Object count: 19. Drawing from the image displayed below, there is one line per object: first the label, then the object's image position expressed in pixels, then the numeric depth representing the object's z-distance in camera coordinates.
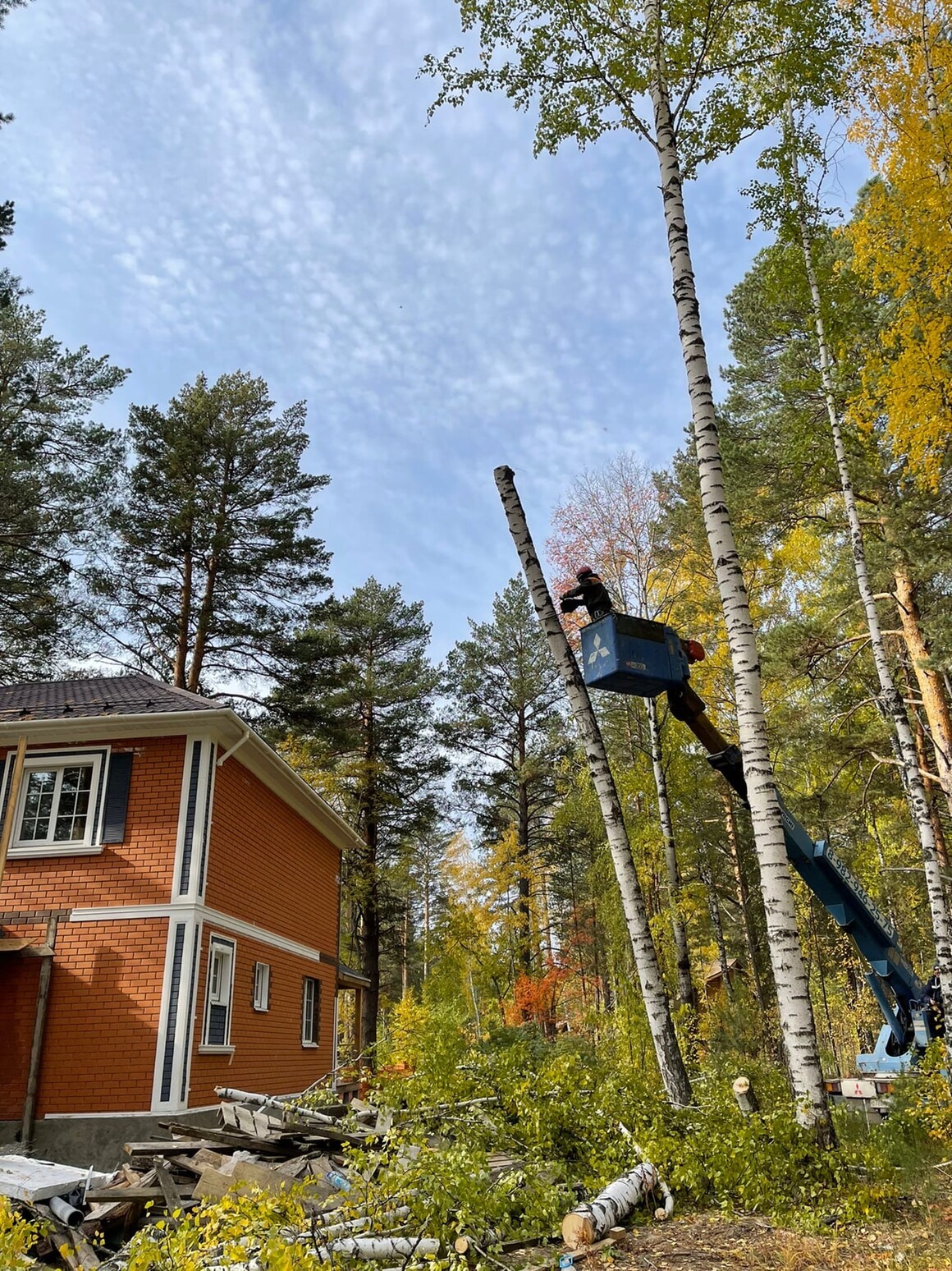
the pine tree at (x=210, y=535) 19.36
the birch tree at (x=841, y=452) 8.84
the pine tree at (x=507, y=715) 25.36
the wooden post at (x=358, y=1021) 19.03
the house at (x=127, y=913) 10.59
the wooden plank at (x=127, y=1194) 7.29
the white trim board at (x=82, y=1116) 10.34
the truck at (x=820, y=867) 6.93
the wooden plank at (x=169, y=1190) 7.22
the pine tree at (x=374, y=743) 22.67
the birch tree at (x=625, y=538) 14.62
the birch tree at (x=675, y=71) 7.87
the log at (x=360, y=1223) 5.06
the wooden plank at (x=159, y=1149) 8.25
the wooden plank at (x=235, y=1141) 8.42
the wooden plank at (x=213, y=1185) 6.95
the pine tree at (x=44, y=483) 17.42
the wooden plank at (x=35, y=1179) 6.92
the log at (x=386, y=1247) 4.88
